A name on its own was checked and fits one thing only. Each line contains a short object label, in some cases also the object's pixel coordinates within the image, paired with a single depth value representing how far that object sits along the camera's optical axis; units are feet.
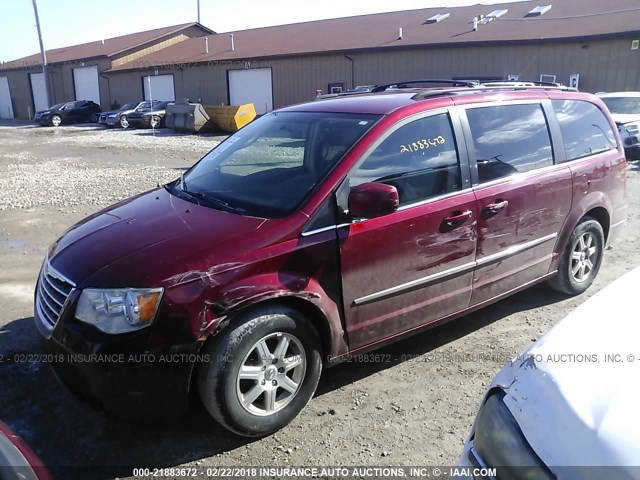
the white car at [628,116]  40.24
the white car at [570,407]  4.85
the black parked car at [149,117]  90.48
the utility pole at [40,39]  127.13
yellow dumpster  76.79
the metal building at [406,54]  64.64
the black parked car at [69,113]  108.06
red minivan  8.90
